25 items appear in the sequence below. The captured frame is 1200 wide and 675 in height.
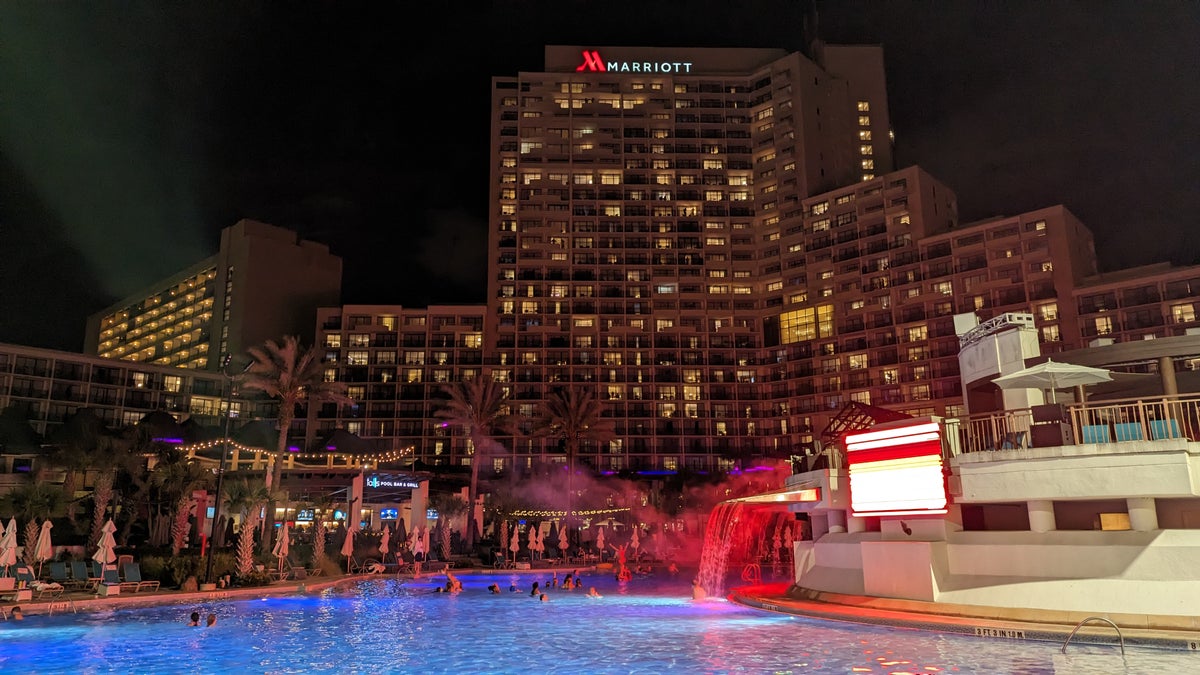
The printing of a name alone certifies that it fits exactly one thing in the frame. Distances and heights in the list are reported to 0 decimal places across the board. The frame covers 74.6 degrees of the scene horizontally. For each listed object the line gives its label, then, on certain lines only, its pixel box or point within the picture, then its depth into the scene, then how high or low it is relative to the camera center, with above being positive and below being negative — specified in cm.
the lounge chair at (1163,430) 1845 +157
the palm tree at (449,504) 7125 +33
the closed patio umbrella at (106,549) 3047 -137
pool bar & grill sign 5717 +191
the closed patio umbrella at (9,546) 2672 -105
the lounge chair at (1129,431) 1916 +159
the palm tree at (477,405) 7206 +936
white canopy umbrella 1981 +308
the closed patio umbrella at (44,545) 2944 -112
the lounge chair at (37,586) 2734 -245
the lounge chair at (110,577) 2890 -229
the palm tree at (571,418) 8156 +921
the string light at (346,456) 5400 +445
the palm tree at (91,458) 3888 +295
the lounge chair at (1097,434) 1914 +152
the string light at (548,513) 6691 -62
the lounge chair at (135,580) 2992 -251
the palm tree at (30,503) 3606 +53
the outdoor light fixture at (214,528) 3126 -63
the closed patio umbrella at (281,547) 3550 -160
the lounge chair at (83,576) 3028 -234
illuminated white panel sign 2089 +79
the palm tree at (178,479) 4032 +169
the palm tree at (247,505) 3284 +32
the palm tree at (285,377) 4612 +801
